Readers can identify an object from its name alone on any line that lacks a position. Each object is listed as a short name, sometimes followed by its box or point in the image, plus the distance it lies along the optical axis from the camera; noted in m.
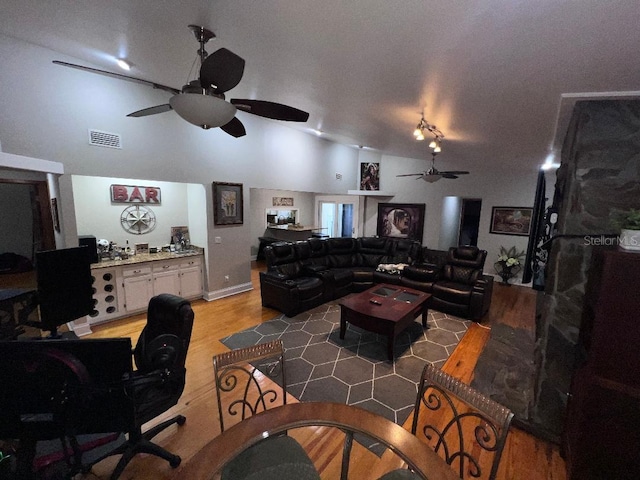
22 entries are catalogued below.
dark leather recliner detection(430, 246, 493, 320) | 4.31
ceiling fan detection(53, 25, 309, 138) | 1.51
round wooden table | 1.13
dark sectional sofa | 4.42
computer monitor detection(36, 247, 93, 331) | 2.42
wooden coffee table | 3.23
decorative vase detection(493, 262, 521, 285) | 6.19
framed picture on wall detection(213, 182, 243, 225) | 4.81
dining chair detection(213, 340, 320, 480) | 1.23
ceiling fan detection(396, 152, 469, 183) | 4.70
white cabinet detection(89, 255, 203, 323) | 3.90
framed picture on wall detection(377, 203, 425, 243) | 7.56
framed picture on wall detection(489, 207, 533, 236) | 6.09
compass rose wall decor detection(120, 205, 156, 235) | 4.57
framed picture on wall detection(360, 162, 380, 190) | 8.00
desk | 2.11
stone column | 1.81
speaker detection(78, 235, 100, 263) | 3.79
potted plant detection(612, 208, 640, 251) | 1.55
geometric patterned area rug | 2.61
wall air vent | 3.42
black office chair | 1.79
